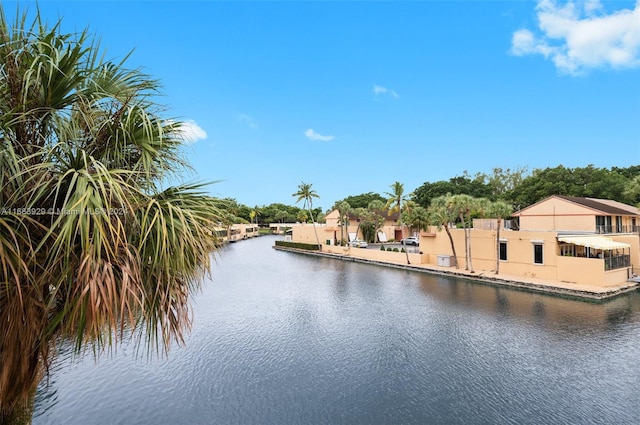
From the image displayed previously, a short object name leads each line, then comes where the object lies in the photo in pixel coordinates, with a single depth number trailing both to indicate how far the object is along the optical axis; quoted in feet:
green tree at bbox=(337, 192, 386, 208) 241.80
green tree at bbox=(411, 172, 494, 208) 186.13
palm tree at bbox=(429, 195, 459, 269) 75.51
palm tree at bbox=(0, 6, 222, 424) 8.89
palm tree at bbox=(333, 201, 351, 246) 138.10
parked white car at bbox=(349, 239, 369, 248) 132.18
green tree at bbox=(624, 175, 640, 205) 85.61
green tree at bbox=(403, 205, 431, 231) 96.84
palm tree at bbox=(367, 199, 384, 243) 144.05
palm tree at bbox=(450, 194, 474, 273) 72.74
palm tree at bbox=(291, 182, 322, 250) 142.87
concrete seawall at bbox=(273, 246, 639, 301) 53.83
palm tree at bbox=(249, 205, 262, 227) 275.18
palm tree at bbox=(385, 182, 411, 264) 110.42
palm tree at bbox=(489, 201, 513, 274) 66.08
